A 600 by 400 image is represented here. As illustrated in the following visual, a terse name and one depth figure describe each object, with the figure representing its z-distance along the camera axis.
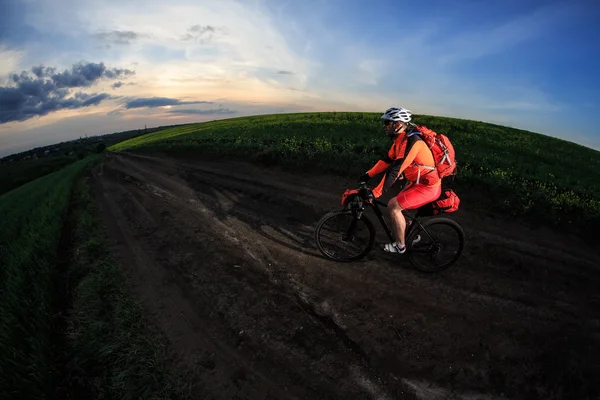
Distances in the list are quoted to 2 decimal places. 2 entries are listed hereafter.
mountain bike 5.86
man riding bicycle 5.21
